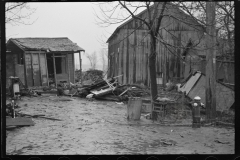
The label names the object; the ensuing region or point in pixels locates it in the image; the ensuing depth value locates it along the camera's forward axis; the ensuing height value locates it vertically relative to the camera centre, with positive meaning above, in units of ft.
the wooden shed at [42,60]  78.18 +5.77
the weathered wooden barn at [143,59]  79.67 +5.37
